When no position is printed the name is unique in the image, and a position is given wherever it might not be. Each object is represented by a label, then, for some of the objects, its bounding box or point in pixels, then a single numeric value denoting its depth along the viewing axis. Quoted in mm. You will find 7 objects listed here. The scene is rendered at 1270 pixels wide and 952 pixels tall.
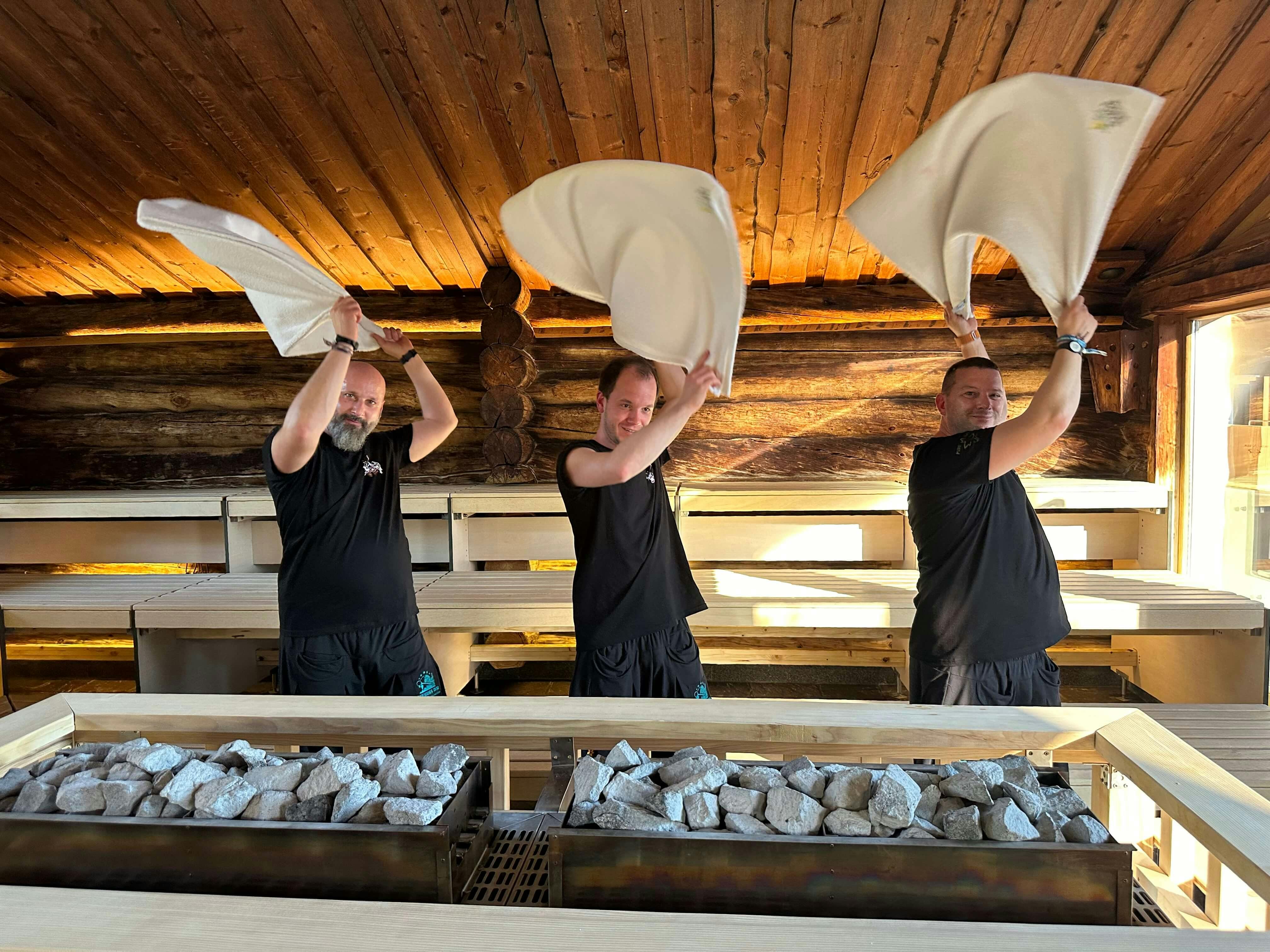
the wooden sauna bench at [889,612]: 3412
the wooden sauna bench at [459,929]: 970
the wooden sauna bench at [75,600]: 3766
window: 3777
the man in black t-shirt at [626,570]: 2279
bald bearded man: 2338
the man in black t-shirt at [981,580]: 2236
